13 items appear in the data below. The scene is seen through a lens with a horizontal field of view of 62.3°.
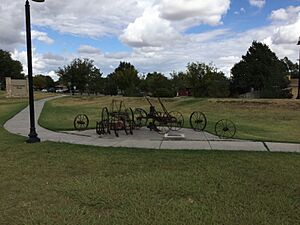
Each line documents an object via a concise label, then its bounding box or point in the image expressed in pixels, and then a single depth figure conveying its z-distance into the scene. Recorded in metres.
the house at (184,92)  46.27
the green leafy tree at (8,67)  63.87
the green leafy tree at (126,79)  49.94
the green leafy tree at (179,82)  45.60
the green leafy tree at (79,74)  45.96
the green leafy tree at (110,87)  52.05
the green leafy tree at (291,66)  75.88
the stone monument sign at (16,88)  46.66
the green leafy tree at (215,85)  36.27
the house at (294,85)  43.48
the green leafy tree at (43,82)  90.25
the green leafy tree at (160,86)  40.12
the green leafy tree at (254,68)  44.47
